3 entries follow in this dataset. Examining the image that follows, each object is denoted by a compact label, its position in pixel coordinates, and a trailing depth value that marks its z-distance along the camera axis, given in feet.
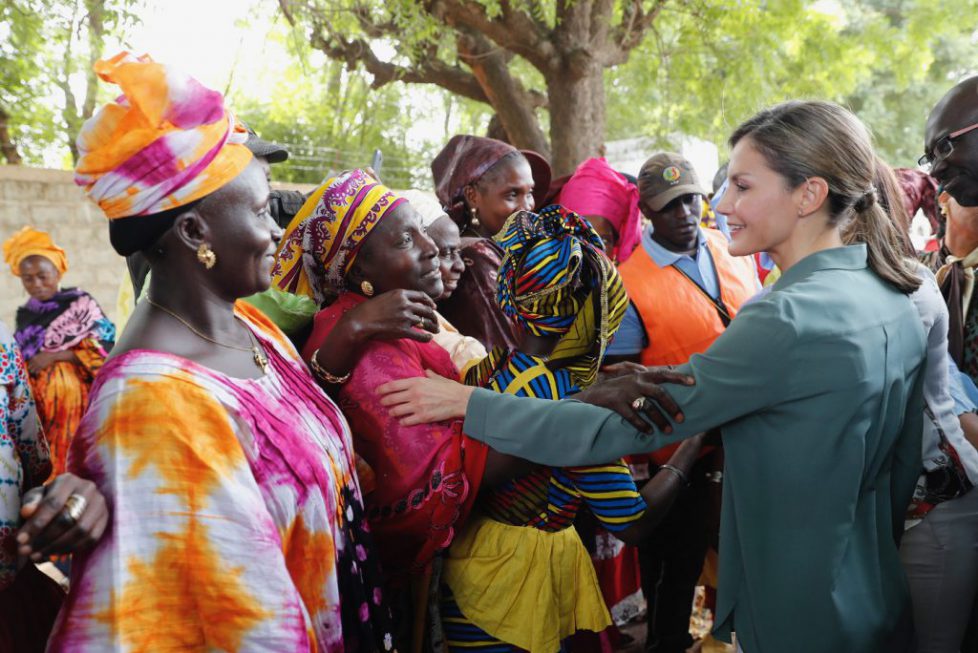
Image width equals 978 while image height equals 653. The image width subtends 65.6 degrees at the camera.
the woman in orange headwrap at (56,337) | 17.97
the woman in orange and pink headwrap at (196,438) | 4.41
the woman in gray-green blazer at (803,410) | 5.59
